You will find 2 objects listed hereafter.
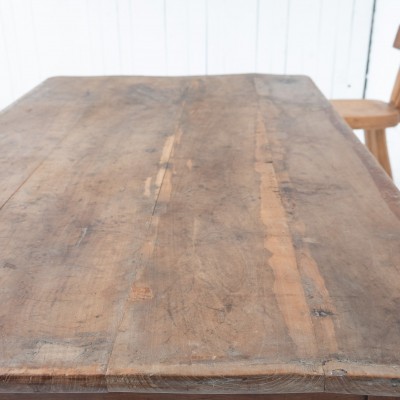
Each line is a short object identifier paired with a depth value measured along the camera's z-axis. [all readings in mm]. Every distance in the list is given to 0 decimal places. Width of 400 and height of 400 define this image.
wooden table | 612
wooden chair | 2340
